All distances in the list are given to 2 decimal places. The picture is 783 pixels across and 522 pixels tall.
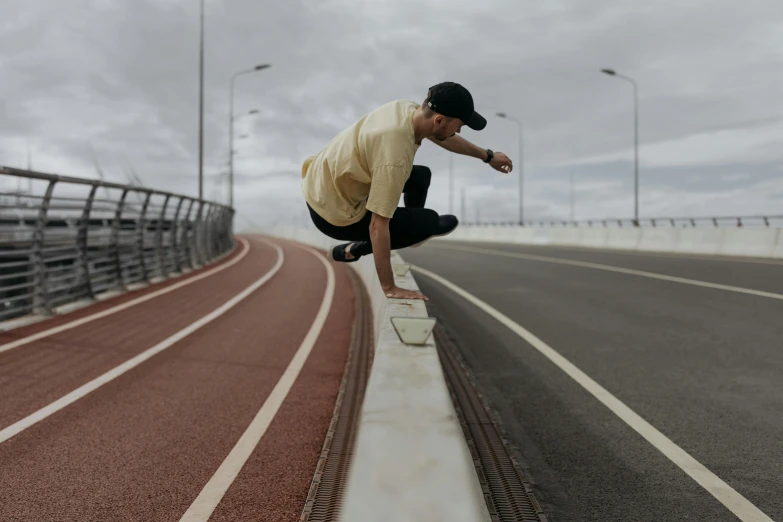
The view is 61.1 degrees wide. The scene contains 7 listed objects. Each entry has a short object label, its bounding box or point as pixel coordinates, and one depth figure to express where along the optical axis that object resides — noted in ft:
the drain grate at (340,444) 10.26
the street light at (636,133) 127.73
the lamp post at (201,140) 85.56
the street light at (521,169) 175.37
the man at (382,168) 11.91
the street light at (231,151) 143.84
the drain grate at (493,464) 9.79
